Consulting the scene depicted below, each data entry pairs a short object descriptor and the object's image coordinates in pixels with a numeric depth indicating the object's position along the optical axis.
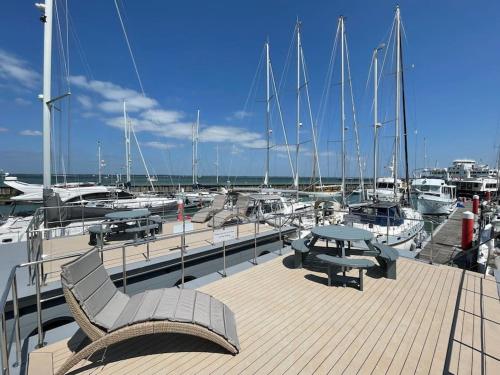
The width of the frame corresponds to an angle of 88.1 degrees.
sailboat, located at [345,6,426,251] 11.77
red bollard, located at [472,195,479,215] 23.55
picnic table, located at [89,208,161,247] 7.38
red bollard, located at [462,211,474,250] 10.73
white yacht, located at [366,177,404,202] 21.07
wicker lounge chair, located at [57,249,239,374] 2.78
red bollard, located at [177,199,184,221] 11.91
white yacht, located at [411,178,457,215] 26.47
